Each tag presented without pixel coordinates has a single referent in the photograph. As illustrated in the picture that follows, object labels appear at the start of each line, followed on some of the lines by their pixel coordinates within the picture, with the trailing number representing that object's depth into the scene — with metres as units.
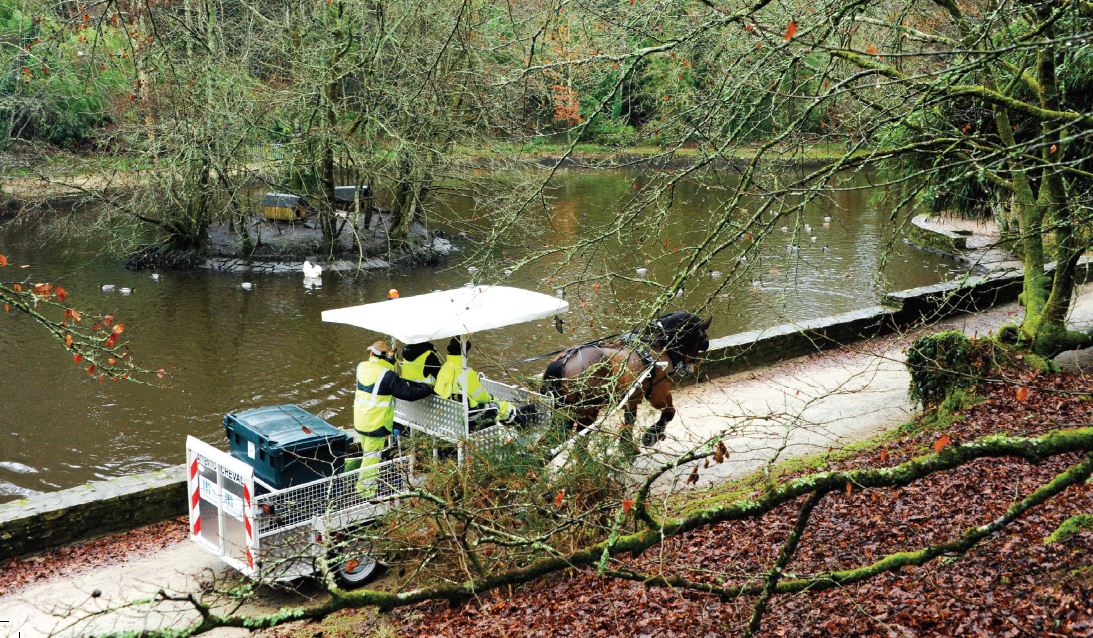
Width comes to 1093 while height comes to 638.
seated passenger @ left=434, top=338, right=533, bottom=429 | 9.44
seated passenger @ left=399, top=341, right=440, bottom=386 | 9.94
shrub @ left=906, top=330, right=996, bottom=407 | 11.09
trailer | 8.03
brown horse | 8.85
